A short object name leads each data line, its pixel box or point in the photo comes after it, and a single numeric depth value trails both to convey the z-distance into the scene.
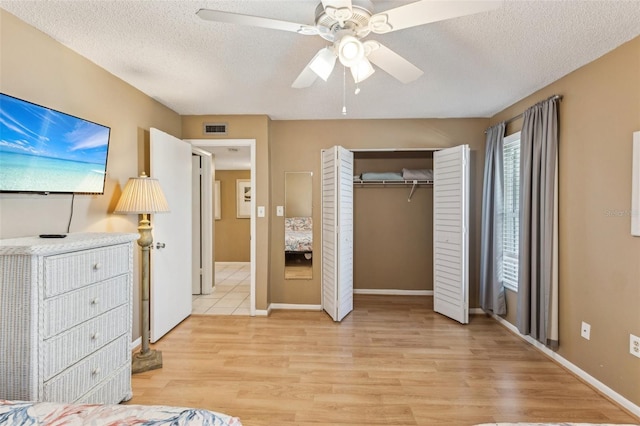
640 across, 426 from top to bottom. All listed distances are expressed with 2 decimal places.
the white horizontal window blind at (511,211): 3.35
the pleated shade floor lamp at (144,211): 2.59
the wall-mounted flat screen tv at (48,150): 1.73
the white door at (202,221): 4.80
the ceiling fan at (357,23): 1.31
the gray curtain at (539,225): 2.68
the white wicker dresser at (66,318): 1.50
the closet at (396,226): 3.62
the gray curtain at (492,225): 3.52
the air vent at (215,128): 3.87
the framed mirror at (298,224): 4.04
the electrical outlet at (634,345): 2.05
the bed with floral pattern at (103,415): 0.98
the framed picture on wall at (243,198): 7.21
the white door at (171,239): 3.10
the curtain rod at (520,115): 2.68
